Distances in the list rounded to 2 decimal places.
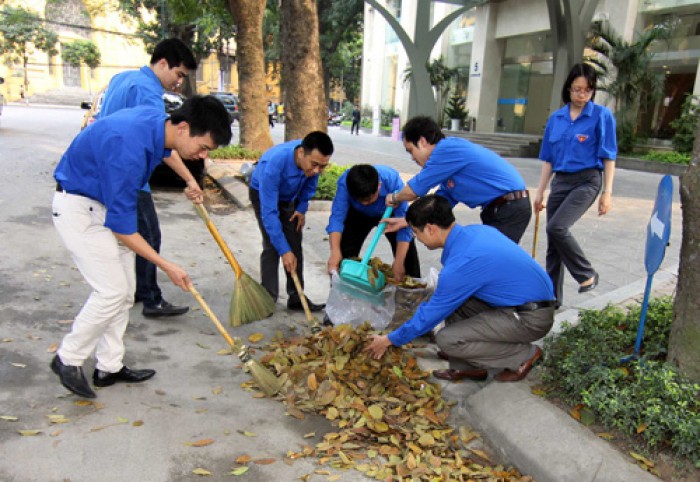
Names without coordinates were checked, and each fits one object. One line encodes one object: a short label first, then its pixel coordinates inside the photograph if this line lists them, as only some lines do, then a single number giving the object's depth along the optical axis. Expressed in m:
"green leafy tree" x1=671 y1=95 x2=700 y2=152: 14.18
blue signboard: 2.59
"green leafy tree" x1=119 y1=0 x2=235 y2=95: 12.52
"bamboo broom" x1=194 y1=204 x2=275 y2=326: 3.67
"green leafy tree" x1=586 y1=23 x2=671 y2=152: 15.03
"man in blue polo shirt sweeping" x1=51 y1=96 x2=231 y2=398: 2.45
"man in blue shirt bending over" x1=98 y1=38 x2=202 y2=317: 3.73
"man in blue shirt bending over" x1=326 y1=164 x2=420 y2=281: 3.53
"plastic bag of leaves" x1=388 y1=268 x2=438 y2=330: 3.55
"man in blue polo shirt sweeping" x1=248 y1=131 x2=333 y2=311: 3.52
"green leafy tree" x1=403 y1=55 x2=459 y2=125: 24.45
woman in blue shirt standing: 3.75
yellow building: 46.50
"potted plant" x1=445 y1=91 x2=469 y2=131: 23.78
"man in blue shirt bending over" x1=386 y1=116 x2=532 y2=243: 3.38
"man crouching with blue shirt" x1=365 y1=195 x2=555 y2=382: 2.69
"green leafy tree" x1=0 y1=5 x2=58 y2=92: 43.19
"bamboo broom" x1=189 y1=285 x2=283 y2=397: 2.92
